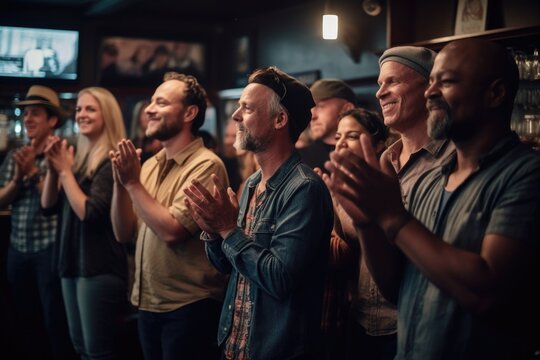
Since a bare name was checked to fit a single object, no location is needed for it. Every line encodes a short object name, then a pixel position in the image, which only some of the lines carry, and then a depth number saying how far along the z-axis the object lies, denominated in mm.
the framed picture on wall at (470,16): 4016
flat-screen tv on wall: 6539
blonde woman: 3500
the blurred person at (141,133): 5652
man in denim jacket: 2137
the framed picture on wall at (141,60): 7145
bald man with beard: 1452
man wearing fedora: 3982
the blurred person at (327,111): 3662
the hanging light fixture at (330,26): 3544
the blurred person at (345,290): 2375
